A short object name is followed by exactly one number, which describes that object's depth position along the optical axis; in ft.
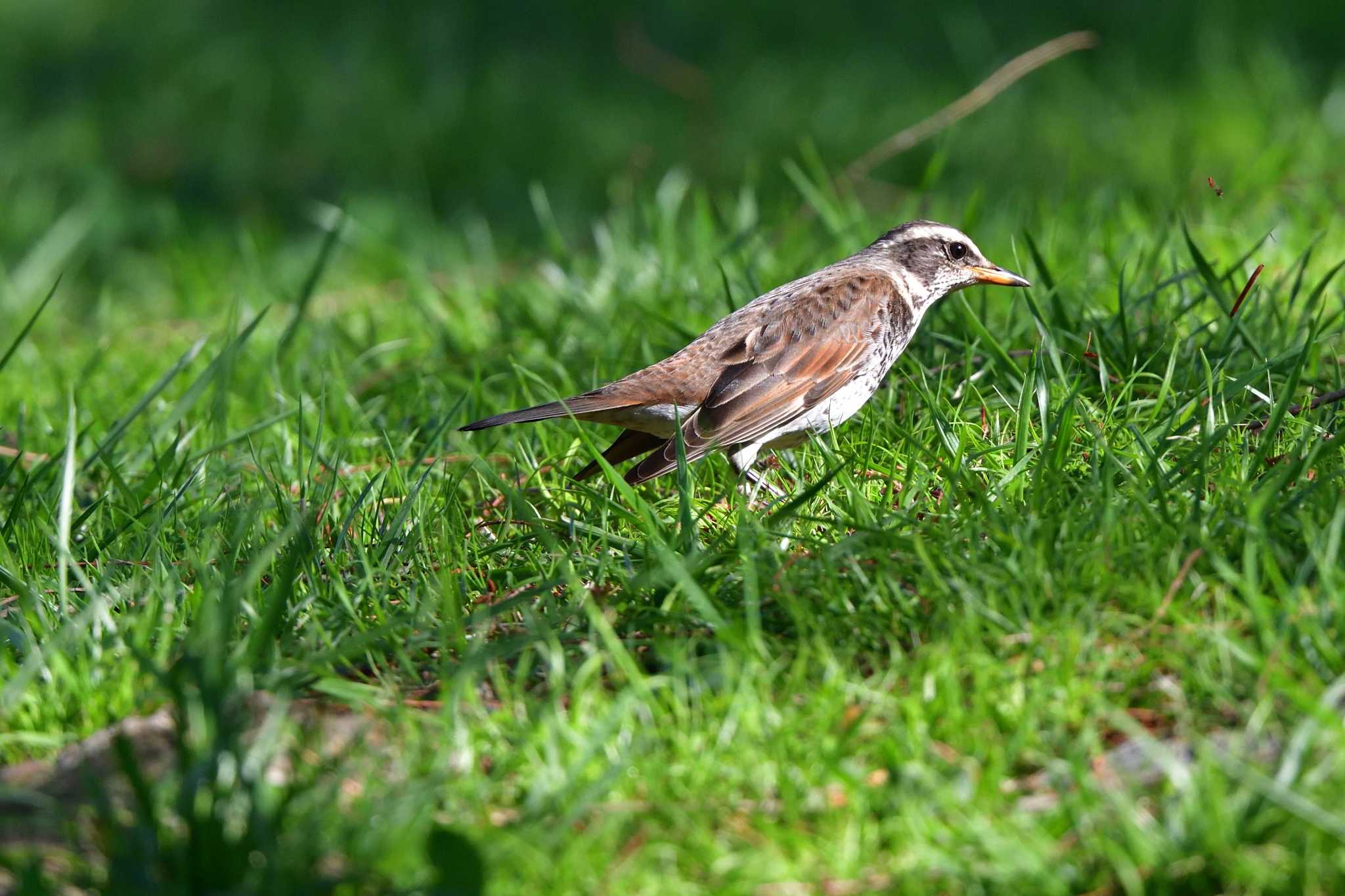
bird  28.71
